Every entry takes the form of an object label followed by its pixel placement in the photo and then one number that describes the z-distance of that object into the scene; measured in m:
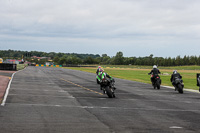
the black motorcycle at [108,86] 17.39
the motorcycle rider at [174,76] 22.44
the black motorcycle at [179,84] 22.17
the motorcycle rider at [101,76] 18.09
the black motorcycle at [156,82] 25.84
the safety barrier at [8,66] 54.17
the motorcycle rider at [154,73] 26.40
